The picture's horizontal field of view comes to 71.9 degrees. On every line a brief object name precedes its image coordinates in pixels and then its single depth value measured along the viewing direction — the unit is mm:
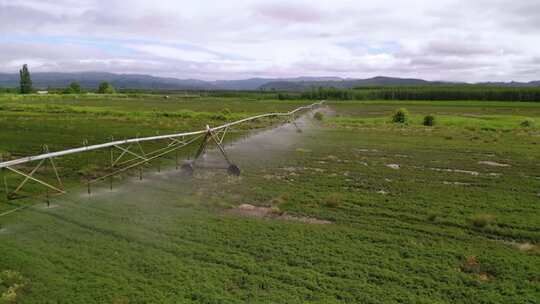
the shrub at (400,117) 37375
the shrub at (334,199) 10703
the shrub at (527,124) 32969
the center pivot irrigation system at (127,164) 8380
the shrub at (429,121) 35053
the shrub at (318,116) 38356
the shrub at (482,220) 9297
